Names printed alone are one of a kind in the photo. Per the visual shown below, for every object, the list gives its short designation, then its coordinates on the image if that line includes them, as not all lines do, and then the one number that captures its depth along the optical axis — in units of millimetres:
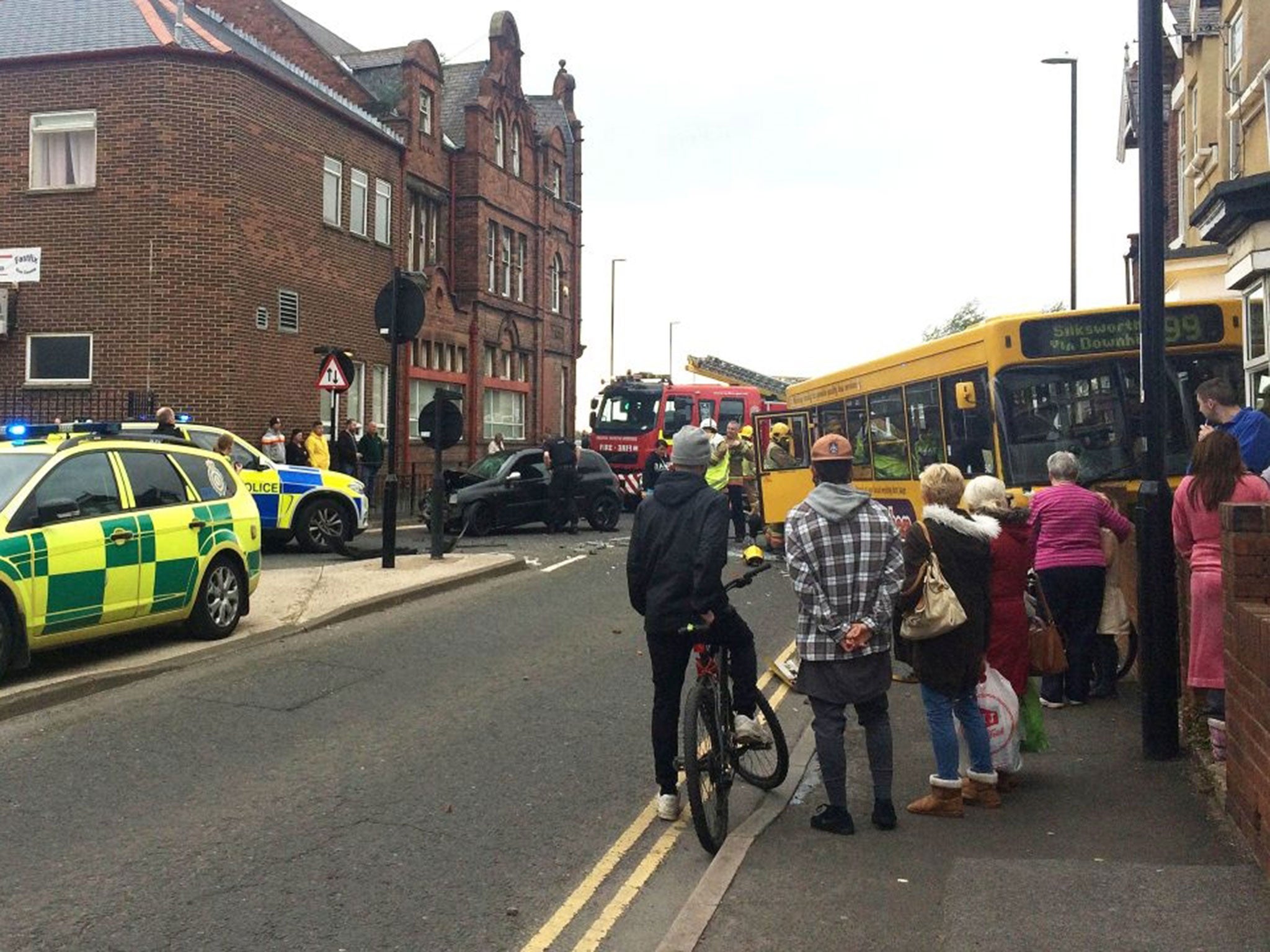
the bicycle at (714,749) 5547
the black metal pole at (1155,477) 6801
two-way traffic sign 19859
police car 17219
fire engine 33250
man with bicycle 5836
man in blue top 7582
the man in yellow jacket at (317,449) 21547
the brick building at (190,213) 23672
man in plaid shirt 5719
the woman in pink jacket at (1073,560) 8336
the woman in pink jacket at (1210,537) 6449
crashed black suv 21062
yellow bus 11477
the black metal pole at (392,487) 14541
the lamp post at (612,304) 63031
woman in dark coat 5898
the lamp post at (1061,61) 30156
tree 61594
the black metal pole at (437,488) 15547
